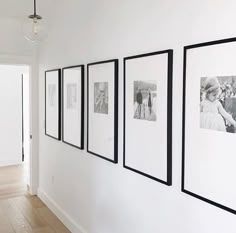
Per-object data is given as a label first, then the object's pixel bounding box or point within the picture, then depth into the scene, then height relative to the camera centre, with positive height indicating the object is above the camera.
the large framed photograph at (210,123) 1.65 -0.11
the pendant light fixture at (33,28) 2.94 +0.71
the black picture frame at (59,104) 3.98 -0.03
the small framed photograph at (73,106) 3.42 -0.04
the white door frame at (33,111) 4.73 -0.14
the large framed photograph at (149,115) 2.12 -0.09
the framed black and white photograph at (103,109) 2.75 -0.07
